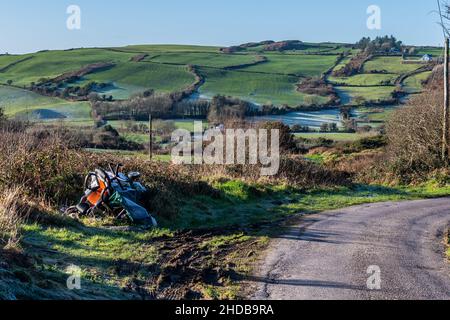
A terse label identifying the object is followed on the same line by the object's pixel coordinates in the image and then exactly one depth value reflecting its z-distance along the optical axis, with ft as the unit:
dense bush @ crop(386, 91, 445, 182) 89.35
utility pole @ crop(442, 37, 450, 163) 87.56
